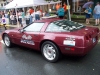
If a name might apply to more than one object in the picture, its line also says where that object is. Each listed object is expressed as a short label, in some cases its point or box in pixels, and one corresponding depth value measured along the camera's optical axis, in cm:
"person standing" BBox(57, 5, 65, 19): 704
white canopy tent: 669
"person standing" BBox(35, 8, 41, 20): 730
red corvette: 256
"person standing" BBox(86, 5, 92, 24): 657
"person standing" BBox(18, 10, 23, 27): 840
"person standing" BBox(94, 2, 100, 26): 625
